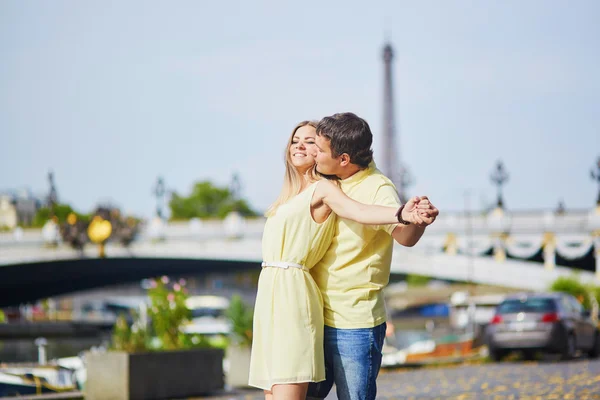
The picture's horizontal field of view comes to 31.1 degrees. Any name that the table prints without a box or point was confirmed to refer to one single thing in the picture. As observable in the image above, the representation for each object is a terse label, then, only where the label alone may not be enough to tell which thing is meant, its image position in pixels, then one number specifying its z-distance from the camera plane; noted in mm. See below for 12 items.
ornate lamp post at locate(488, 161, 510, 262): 42375
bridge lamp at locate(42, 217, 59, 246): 57188
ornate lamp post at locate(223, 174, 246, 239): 49906
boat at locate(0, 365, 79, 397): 11289
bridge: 41031
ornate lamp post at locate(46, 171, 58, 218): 65375
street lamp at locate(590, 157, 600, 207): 41219
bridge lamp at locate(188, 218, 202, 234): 51750
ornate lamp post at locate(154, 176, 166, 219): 62203
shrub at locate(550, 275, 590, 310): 27969
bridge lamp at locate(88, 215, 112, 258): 55562
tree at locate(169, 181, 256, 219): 98625
